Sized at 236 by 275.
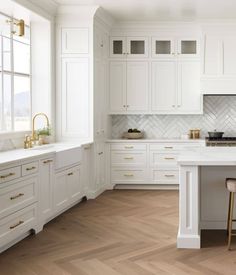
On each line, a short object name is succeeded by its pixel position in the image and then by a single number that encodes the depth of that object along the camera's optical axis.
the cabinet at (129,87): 7.66
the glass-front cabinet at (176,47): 7.60
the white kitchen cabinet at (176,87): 7.61
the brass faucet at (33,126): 5.92
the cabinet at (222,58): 7.35
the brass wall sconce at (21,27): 5.15
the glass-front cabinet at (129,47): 7.62
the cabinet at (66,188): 5.43
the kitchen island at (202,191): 4.29
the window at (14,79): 5.66
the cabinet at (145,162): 7.43
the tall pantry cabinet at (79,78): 6.60
